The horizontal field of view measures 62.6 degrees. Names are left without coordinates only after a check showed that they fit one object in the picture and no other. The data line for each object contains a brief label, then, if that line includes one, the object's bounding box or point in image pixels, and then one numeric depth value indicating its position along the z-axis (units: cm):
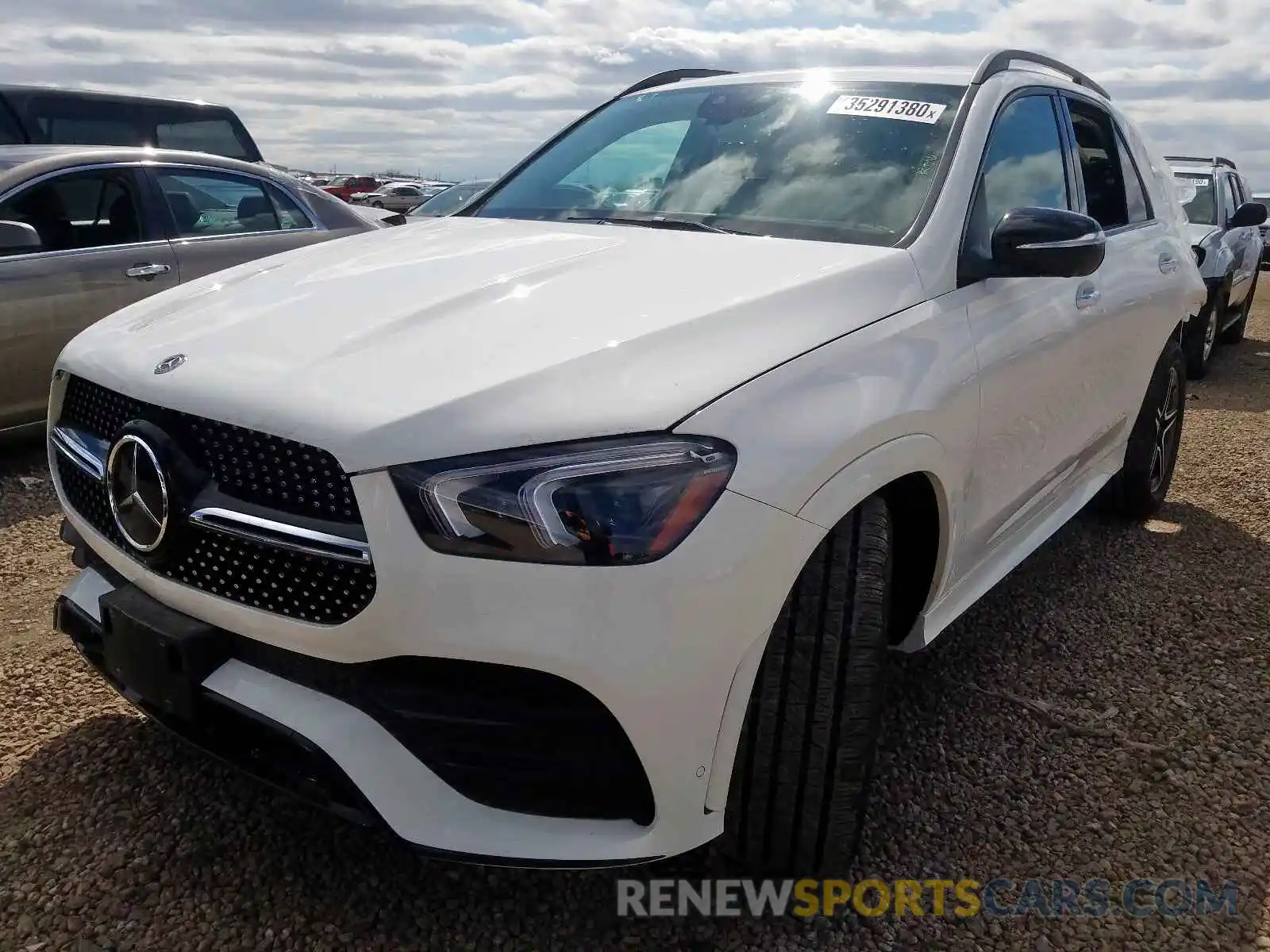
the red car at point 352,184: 3212
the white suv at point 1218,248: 777
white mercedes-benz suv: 158
